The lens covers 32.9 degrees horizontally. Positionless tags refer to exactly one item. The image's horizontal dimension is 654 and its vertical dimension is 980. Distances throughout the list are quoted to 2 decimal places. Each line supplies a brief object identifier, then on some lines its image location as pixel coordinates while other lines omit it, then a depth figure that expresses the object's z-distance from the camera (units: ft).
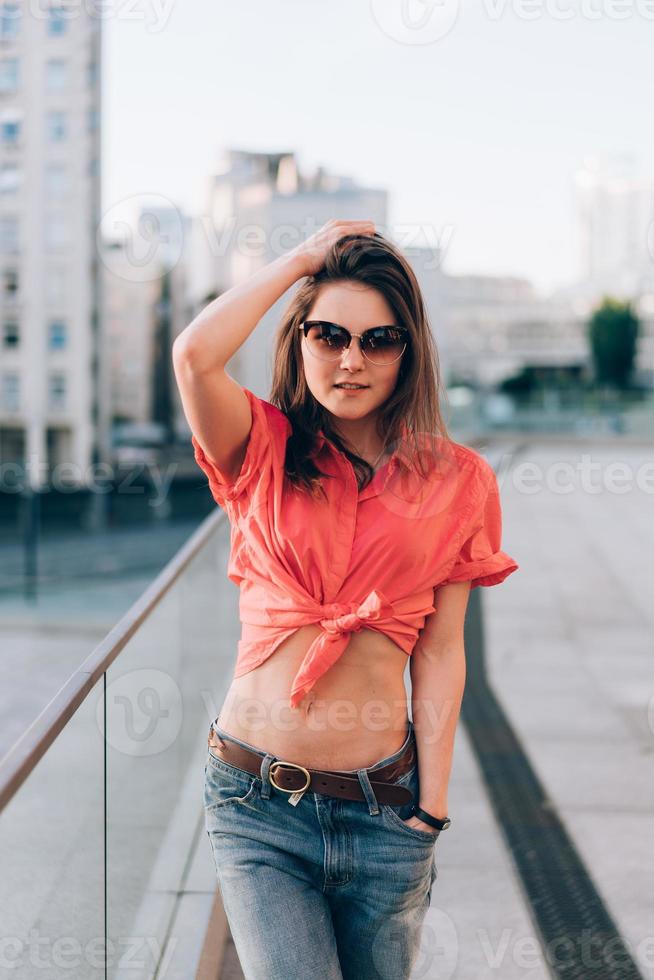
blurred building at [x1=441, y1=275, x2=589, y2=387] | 211.41
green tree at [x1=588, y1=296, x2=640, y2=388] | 176.35
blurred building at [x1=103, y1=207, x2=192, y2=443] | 209.26
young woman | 4.76
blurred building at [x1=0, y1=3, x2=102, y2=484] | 185.57
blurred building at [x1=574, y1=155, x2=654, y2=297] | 211.16
